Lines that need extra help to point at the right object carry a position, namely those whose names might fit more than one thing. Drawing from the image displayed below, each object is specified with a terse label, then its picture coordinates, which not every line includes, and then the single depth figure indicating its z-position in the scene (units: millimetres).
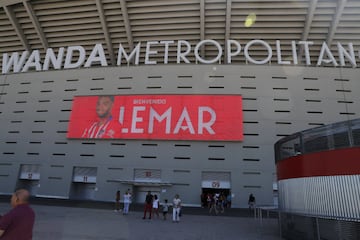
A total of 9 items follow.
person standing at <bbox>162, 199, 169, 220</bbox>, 12547
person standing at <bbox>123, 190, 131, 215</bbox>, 14320
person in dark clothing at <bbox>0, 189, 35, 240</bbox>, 3148
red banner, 21609
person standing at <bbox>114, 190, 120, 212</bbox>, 15794
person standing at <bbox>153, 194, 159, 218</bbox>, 13414
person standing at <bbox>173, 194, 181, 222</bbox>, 12159
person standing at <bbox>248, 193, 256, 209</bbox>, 18784
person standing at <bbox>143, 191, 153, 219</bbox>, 12923
